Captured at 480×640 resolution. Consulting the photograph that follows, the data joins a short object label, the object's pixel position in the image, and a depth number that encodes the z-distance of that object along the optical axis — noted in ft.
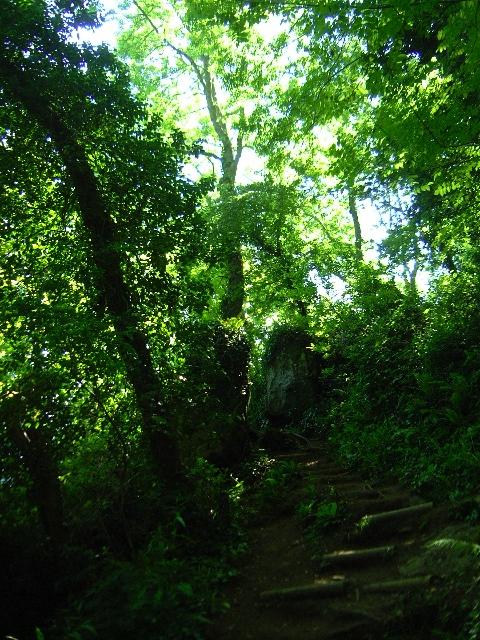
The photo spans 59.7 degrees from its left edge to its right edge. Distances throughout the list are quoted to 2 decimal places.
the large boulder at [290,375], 46.19
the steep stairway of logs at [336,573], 13.35
